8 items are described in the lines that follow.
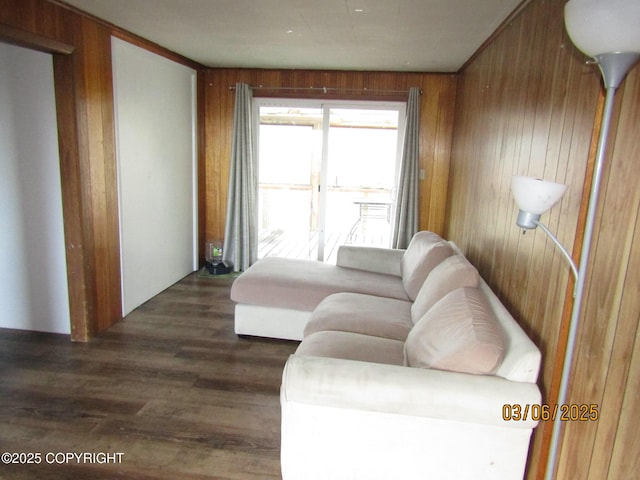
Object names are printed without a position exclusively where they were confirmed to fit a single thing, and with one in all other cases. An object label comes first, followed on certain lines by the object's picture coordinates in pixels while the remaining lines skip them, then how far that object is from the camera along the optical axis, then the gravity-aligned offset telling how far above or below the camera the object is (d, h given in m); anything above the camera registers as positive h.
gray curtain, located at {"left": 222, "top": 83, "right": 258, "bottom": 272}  4.98 -0.42
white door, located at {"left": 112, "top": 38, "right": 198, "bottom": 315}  3.64 -0.14
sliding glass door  5.15 -0.05
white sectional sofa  1.63 -0.90
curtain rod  4.88 +0.78
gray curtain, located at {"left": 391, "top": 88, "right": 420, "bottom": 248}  4.81 -0.23
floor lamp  1.13 +0.31
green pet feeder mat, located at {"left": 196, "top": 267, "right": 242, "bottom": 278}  5.08 -1.37
